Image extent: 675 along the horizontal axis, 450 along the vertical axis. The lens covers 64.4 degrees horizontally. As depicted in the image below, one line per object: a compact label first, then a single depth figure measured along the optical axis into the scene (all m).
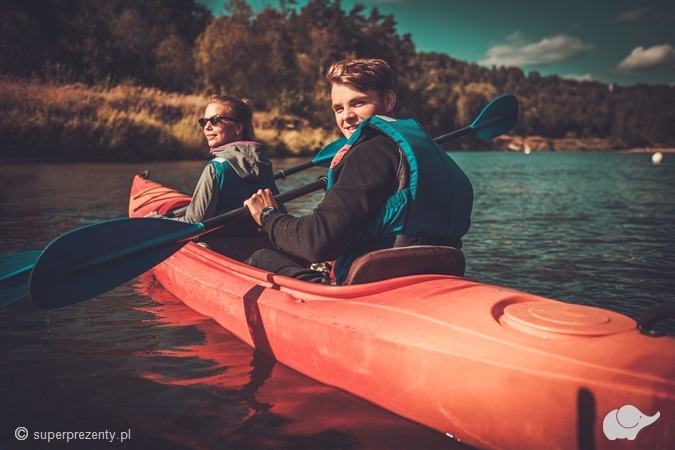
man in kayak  2.13
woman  3.30
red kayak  1.60
